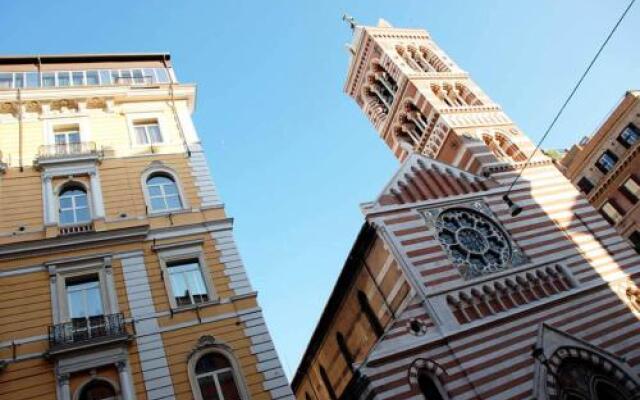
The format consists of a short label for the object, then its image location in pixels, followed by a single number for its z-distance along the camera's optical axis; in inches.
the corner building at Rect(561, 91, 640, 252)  1437.0
